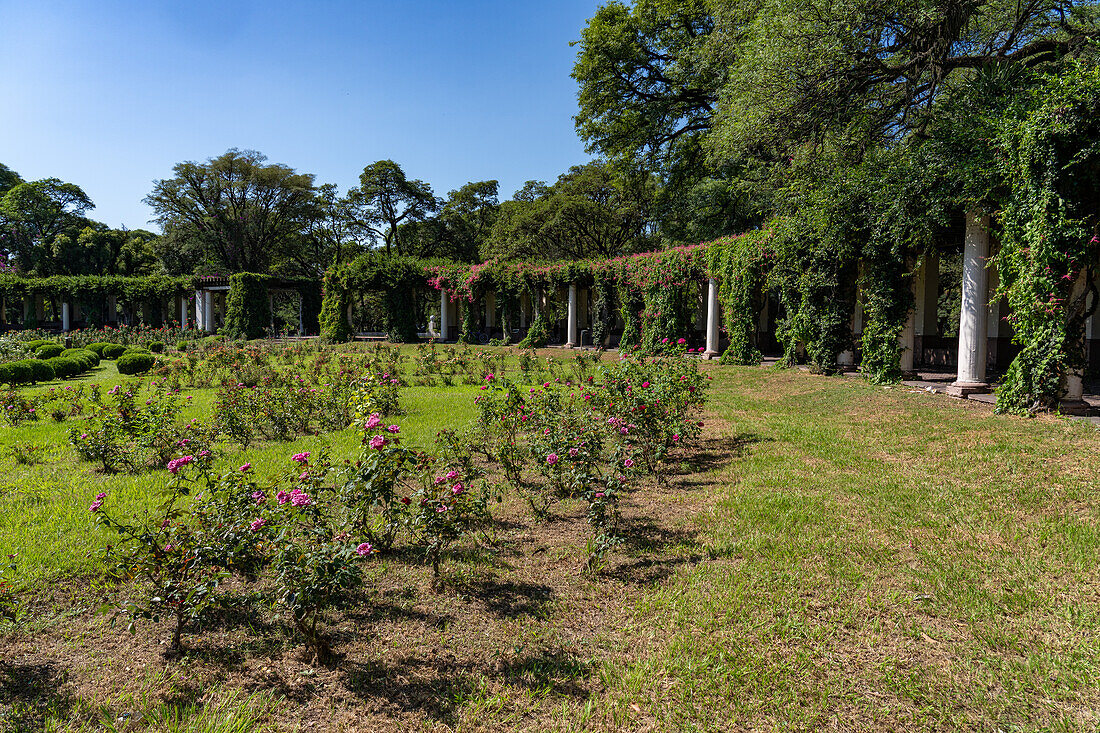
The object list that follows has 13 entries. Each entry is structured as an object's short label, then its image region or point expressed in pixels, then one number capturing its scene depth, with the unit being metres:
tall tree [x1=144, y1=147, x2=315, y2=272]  41.12
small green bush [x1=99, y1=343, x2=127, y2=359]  18.38
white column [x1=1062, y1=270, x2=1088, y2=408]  7.20
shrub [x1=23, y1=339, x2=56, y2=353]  16.92
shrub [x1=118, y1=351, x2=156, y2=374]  14.46
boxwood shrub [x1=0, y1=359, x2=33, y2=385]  12.13
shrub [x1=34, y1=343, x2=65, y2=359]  15.78
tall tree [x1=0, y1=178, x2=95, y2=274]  43.00
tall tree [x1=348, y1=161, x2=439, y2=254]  42.19
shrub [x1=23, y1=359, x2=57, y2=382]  12.88
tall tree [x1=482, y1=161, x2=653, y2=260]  30.67
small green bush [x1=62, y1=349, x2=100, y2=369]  15.90
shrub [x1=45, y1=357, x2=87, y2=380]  13.93
